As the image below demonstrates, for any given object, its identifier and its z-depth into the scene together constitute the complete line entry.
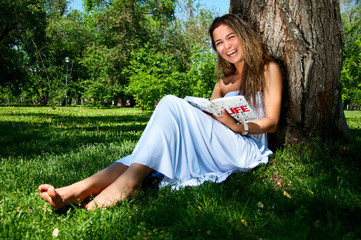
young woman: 2.16
